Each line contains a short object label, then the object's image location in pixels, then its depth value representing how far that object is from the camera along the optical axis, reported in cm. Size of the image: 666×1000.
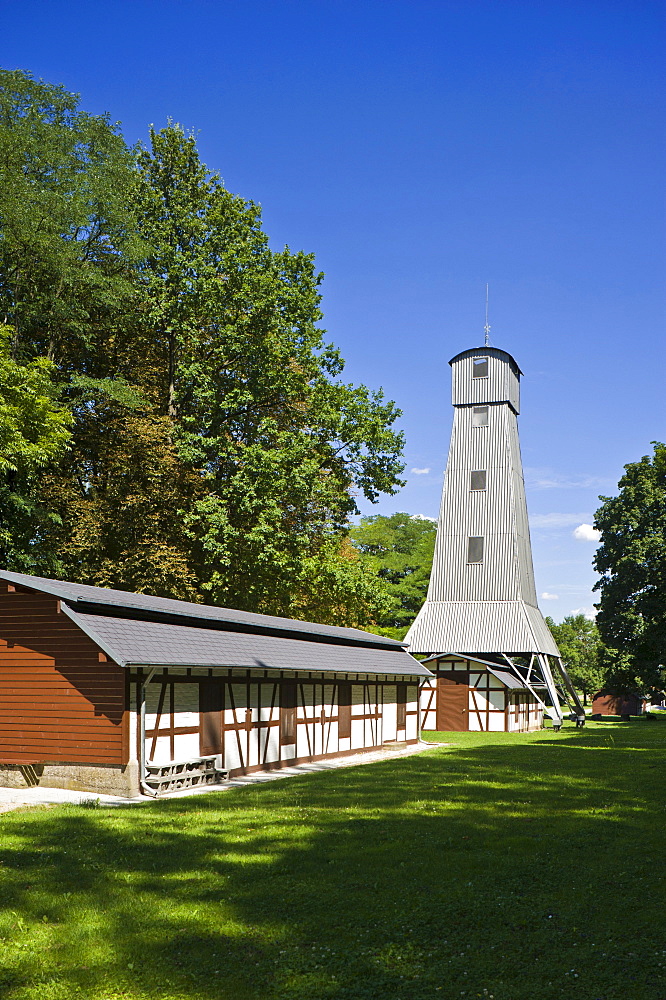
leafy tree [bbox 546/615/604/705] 8969
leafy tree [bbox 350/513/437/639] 6372
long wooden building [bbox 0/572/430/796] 1783
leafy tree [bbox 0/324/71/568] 2779
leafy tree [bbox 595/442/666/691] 5347
